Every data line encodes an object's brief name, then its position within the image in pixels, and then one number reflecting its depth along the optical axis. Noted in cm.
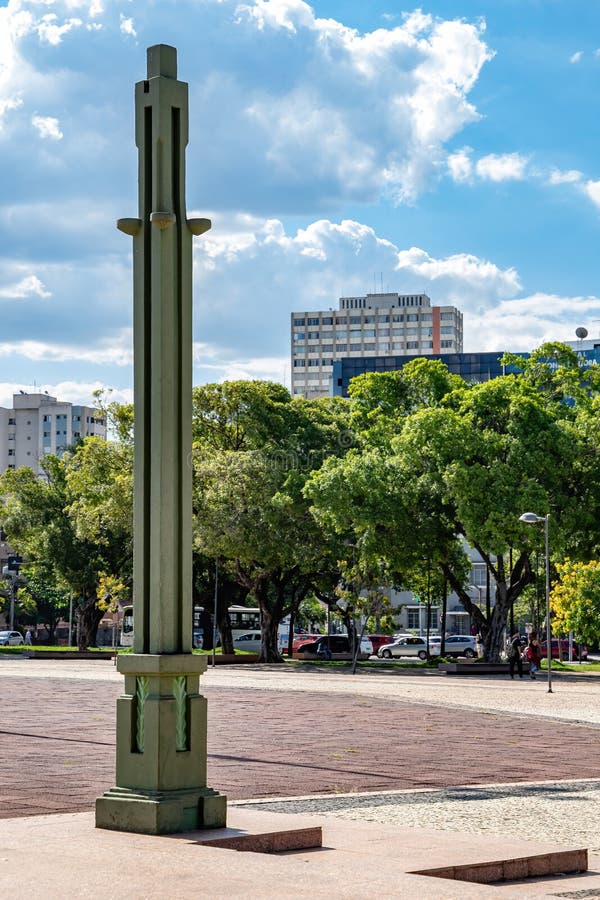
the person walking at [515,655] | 4150
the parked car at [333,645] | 7016
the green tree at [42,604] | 9484
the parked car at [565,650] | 7062
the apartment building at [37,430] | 17325
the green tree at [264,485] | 4941
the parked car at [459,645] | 7794
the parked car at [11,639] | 8991
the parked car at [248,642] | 7619
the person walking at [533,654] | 4097
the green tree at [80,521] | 5672
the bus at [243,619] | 8025
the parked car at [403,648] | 7588
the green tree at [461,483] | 4259
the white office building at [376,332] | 19450
